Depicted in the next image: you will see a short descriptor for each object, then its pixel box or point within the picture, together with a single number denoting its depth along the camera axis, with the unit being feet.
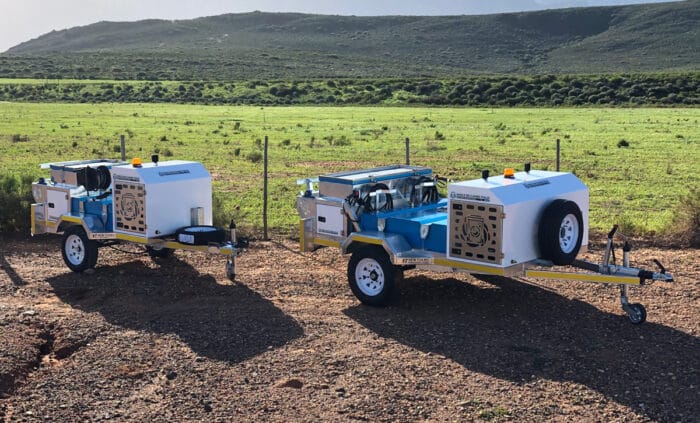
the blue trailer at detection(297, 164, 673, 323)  32.01
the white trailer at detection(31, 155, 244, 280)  39.78
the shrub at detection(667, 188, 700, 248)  46.37
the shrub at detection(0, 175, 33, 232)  51.96
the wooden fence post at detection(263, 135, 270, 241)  50.95
